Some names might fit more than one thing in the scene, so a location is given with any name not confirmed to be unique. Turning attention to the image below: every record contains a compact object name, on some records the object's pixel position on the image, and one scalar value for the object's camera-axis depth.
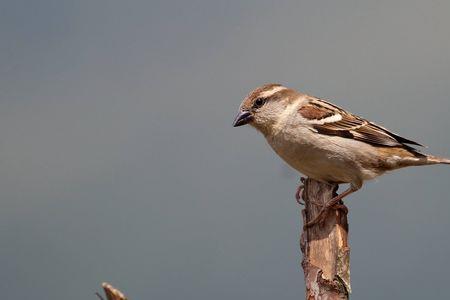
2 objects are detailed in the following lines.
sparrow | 10.91
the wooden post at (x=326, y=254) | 9.62
